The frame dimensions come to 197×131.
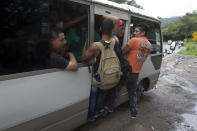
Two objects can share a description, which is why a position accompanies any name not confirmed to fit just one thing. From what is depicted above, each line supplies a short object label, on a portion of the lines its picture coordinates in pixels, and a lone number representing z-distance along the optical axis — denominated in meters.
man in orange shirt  3.06
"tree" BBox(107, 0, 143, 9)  24.66
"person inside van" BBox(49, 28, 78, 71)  2.13
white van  1.74
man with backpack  2.43
